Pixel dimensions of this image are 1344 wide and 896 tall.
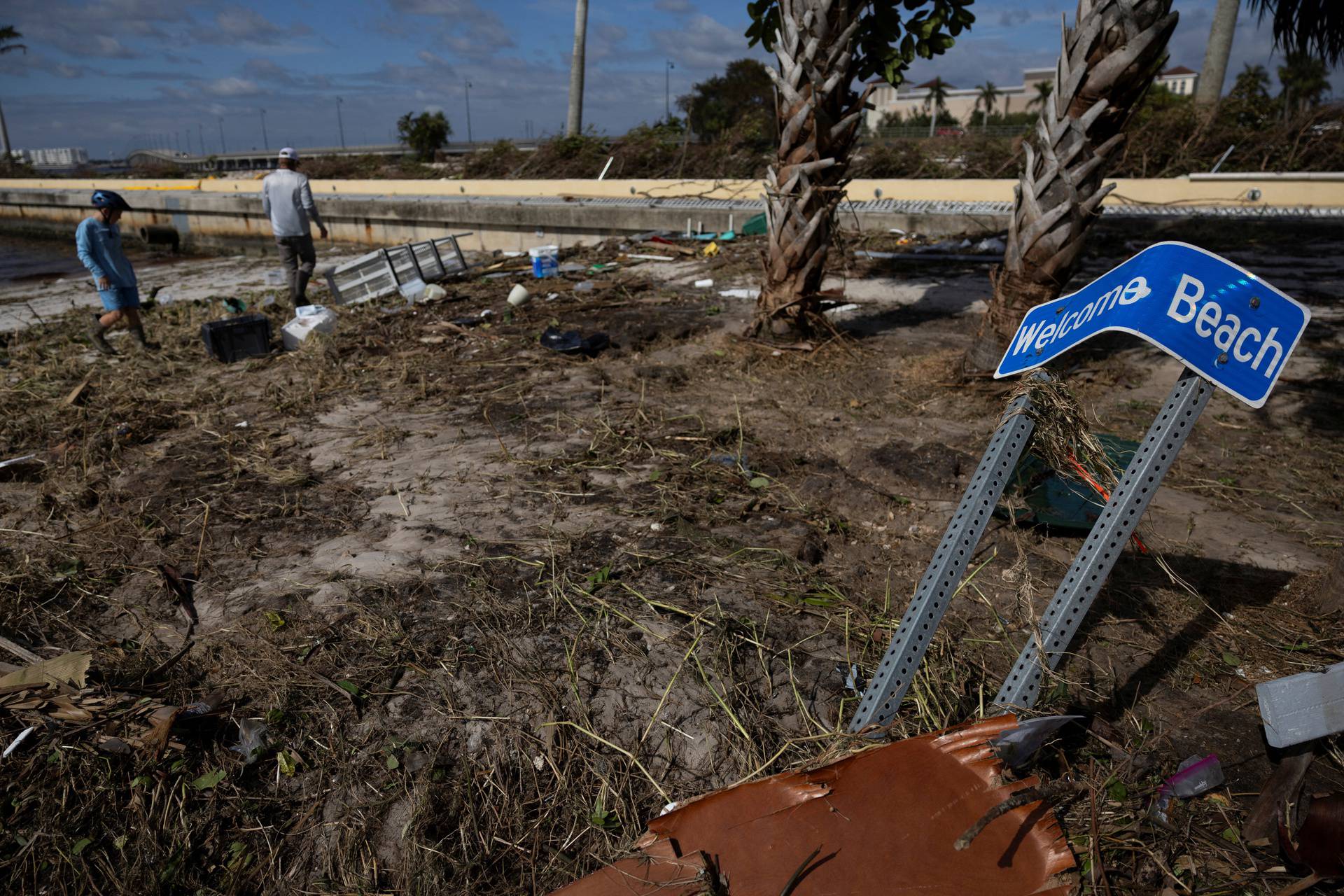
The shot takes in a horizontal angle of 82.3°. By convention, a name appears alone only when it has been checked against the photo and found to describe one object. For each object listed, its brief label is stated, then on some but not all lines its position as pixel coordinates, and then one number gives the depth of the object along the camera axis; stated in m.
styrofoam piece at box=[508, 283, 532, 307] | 7.73
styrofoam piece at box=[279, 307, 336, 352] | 6.68
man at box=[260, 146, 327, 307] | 7.56
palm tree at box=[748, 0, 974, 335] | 5.10
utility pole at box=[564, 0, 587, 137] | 18.09
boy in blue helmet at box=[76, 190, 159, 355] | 6.34
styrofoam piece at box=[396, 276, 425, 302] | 8.34
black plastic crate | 6.33
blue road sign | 1.74
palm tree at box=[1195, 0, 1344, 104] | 4.85
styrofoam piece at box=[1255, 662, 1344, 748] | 1.89
